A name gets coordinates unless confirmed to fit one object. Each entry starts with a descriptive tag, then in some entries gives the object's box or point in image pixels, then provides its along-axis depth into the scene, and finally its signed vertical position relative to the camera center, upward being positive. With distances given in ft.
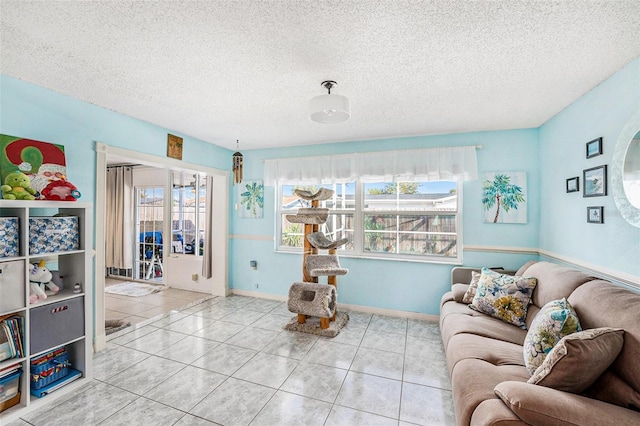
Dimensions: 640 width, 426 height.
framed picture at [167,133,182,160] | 11.36 +2.80
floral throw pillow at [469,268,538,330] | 7.60 -2.32
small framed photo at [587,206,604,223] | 7.01 +0.00
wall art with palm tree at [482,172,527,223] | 10.75 +0.66
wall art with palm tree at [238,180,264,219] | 14.65 +0.86
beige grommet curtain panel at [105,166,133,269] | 17.74 -0.25
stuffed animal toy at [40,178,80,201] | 7.05 +0.60
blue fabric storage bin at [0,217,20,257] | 6.11 -0.47
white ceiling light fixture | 6.66 +2.55
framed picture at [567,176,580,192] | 8.07 +0.87
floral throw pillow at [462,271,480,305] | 8.94 -2.48
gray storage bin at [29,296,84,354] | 6.54 -2.65
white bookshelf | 6.29 -2.03
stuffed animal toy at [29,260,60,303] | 6.70 -1.63
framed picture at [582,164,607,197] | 6.91 +0.83
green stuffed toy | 6.39 +0.65
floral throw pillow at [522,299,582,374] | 5.11 -2.20
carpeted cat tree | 10.49 -2.66
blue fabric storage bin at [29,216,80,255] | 6.68 -0.47
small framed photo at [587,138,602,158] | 7.03 +1.69
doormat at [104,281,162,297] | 15.15 -4.15
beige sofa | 3.76 -2.61
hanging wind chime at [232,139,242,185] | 10.56 +1.81
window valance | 11.24 +2.08
